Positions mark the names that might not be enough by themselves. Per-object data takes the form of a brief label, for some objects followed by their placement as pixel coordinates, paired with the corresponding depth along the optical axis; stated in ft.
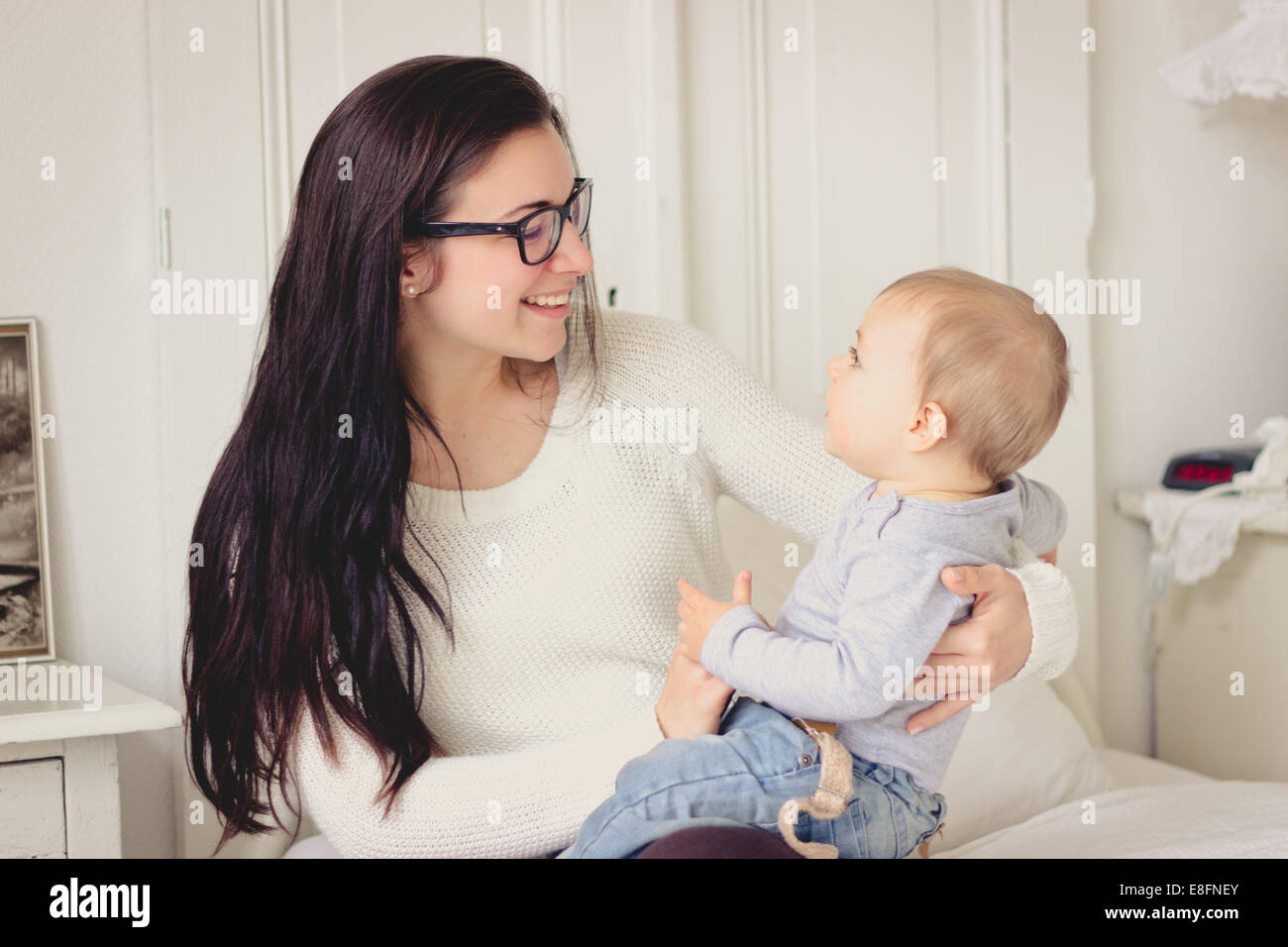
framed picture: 5.27
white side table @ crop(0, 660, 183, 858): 4.25
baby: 3.14
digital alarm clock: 6.69
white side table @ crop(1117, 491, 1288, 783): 6.24
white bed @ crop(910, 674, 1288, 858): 4.31
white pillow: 5.10
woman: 3.95
